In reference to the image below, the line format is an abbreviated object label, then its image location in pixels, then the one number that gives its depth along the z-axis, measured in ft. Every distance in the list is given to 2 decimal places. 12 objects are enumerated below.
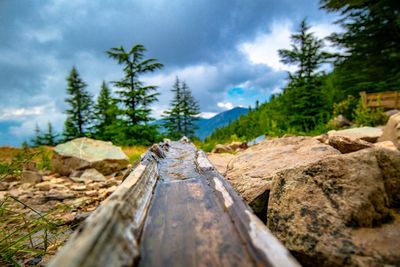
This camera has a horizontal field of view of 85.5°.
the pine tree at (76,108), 76.28
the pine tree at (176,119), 79.77
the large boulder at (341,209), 3.77
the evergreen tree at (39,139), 78.15
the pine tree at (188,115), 90.47
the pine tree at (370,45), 40.86
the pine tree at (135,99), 49.65
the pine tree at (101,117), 70.46
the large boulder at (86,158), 19.34
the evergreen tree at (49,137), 82.74
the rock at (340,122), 33.09
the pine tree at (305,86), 41.86
